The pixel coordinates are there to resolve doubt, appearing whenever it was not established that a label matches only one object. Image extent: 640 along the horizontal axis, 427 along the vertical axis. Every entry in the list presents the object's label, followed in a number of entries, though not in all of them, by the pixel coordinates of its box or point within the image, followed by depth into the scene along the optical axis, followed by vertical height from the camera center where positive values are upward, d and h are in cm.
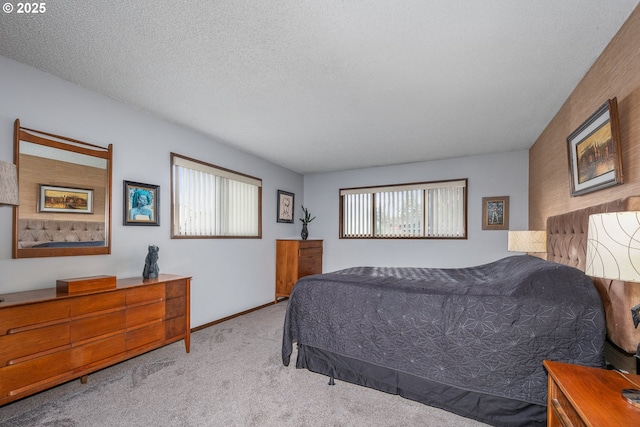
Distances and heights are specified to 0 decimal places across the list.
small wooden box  220 -51
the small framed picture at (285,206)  556 +26
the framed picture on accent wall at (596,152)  186 +50
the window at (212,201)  364 +26
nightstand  94 -64
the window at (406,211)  494 +16
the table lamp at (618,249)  104 -11
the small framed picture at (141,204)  304 +17
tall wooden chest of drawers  514 -78
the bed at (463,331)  170 -74
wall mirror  231 +20
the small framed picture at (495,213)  458 +11
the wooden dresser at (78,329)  188 -85
